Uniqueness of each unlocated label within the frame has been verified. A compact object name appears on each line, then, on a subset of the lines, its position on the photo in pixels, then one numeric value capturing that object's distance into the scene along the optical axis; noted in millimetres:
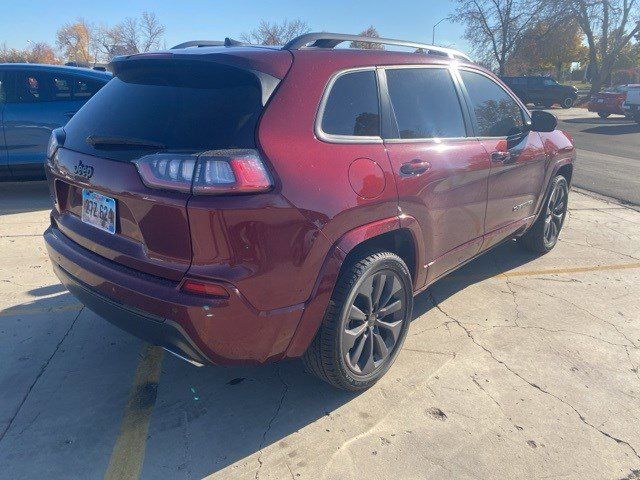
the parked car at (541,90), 32156
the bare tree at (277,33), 51031
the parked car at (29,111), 6598
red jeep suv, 2172
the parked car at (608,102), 24938
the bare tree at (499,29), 45594
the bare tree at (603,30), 40781
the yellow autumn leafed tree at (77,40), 88688
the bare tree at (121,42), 64075
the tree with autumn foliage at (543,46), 43375
